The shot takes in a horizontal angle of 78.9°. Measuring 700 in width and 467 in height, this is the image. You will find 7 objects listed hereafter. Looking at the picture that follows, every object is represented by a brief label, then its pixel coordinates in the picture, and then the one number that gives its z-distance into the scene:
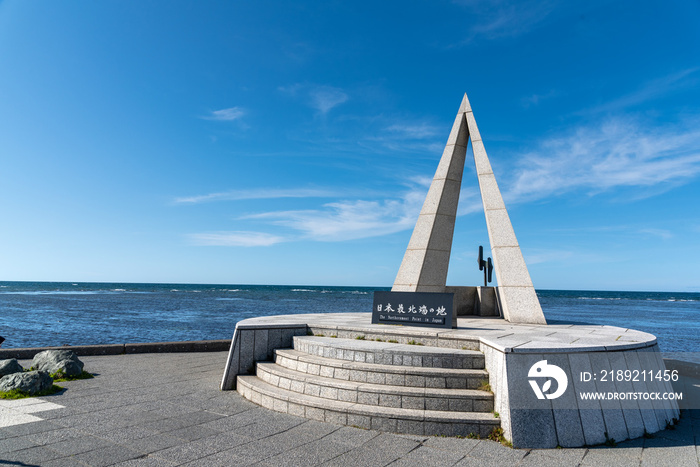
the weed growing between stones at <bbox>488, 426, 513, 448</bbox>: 5.94
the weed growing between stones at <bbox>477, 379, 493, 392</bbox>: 6.88
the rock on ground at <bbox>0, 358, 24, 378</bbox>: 8.82
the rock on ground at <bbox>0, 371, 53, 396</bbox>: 7.80
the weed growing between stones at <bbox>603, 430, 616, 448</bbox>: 5.98
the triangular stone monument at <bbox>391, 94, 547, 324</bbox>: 12.16
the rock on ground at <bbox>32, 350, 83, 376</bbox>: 9.24
